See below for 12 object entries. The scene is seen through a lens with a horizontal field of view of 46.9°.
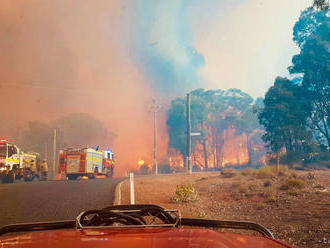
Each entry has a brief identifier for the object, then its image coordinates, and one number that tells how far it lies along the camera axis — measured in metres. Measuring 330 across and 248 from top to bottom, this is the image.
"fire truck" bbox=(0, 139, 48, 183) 25.95
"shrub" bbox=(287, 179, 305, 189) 16.00
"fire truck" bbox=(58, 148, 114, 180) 31.59
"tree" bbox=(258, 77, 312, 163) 36.41
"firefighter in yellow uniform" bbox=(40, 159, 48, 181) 35.22
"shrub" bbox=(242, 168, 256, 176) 28.88
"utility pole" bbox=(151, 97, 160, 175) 49.99
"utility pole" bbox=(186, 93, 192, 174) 41.03
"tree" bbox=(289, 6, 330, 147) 37.16
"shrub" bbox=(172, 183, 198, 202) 14.99
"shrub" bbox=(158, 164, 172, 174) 66.92
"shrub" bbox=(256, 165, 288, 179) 24.01
